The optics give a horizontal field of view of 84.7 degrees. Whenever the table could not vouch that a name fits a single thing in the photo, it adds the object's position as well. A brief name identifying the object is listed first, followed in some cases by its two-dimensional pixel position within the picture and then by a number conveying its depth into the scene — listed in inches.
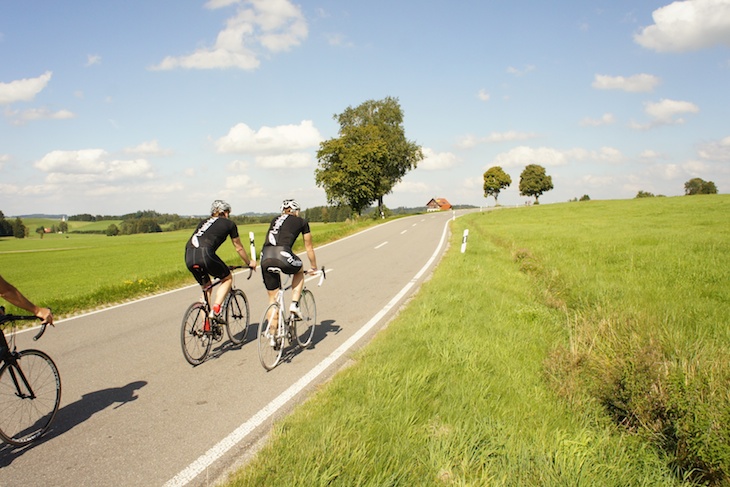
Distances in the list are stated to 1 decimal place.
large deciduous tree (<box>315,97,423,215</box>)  1802.4
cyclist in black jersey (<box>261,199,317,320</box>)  210.2
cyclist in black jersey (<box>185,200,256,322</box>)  214.8
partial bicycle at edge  138.3
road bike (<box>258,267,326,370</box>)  201.2
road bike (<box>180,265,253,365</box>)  206.9
